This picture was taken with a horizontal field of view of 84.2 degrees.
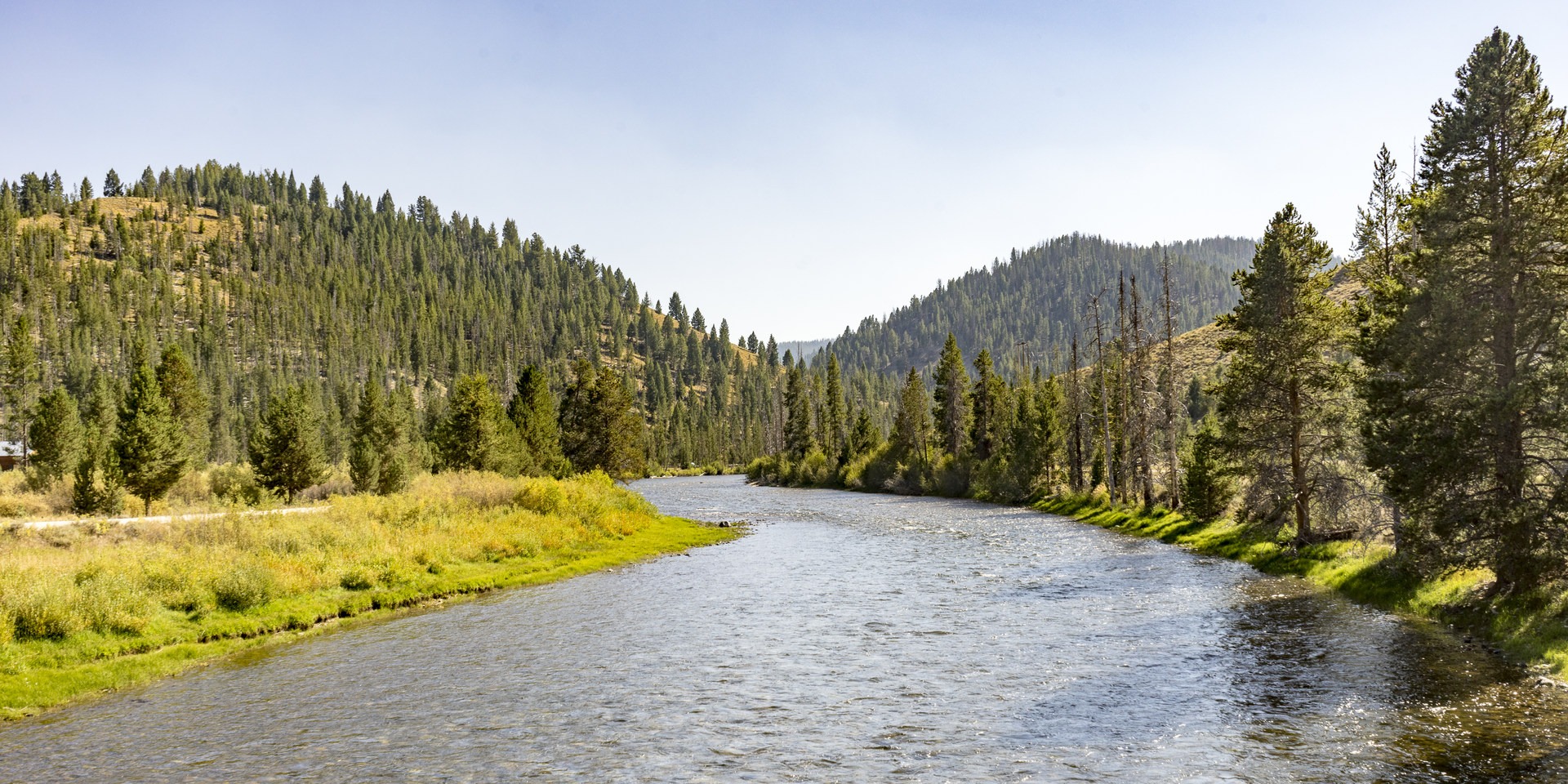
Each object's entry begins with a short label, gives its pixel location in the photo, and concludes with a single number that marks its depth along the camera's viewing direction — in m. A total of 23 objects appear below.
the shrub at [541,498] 47.19
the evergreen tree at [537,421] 71.62
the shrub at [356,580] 29.77
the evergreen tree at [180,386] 65.56
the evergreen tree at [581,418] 75.38
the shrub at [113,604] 21.92
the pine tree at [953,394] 99.38
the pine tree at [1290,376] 33.88
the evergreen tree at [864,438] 115.69
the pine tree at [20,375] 95.44
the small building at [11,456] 101.62
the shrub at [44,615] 20.69
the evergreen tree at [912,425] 103.88
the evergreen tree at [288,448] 56.12
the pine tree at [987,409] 92.94
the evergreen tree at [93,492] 45.00
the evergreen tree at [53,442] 59.88
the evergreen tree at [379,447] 61.14
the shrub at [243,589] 25.56
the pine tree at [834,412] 130.62
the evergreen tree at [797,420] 130.50
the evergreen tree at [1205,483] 45.84
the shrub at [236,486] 53.80
